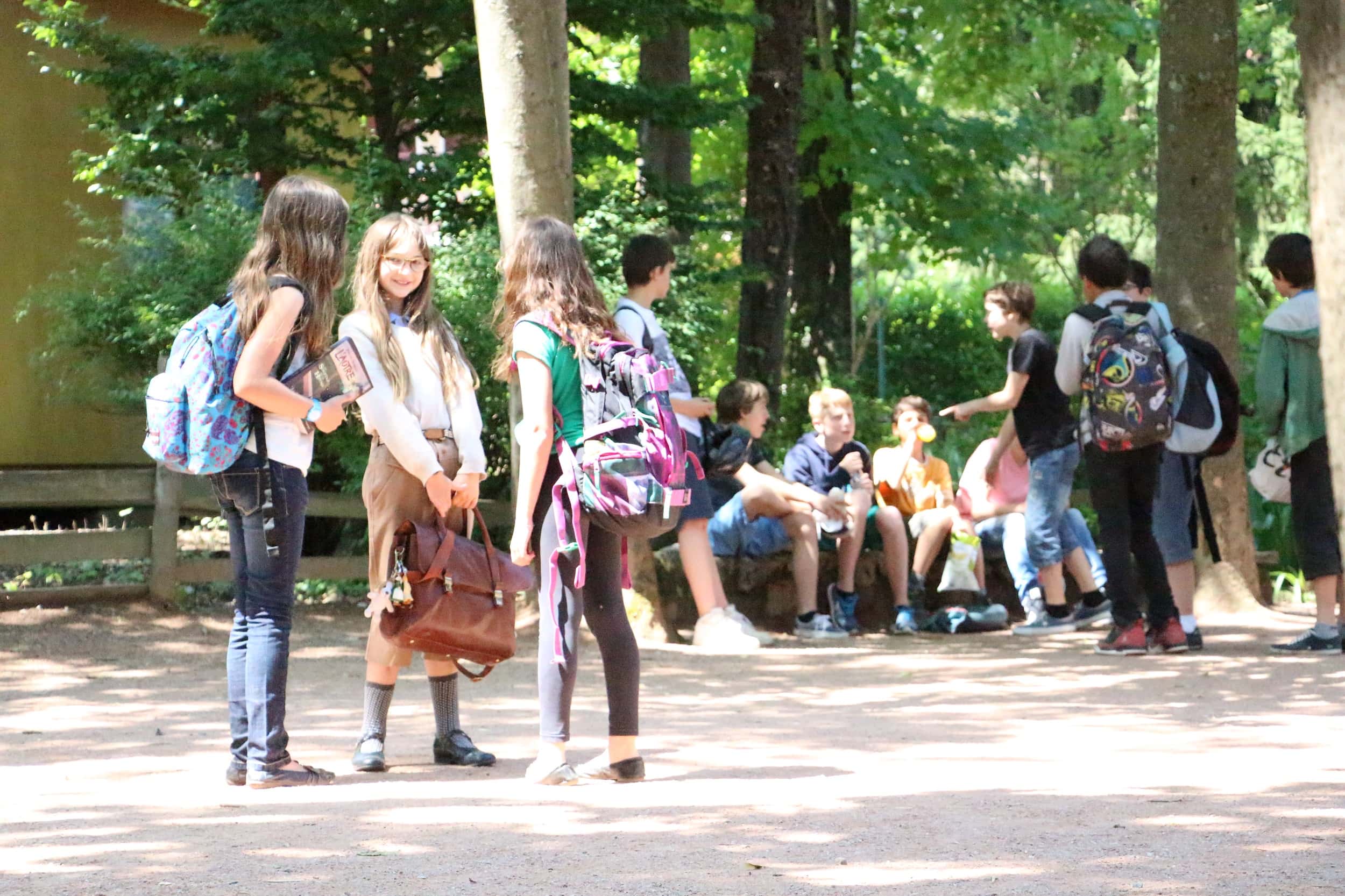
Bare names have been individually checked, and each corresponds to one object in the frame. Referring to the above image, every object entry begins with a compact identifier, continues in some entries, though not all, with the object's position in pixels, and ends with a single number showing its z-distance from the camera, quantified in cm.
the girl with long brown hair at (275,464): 929
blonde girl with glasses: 975
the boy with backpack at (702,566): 1602
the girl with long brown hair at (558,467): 925
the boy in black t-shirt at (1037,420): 1725
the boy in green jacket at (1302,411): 1520
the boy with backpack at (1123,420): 1493
